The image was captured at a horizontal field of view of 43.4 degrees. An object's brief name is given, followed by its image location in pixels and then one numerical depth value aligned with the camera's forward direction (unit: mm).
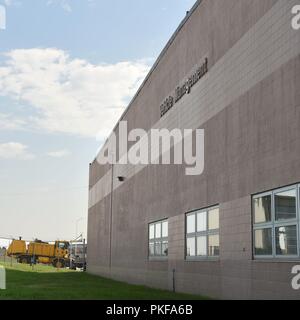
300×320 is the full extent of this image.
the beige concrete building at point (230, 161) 9627
